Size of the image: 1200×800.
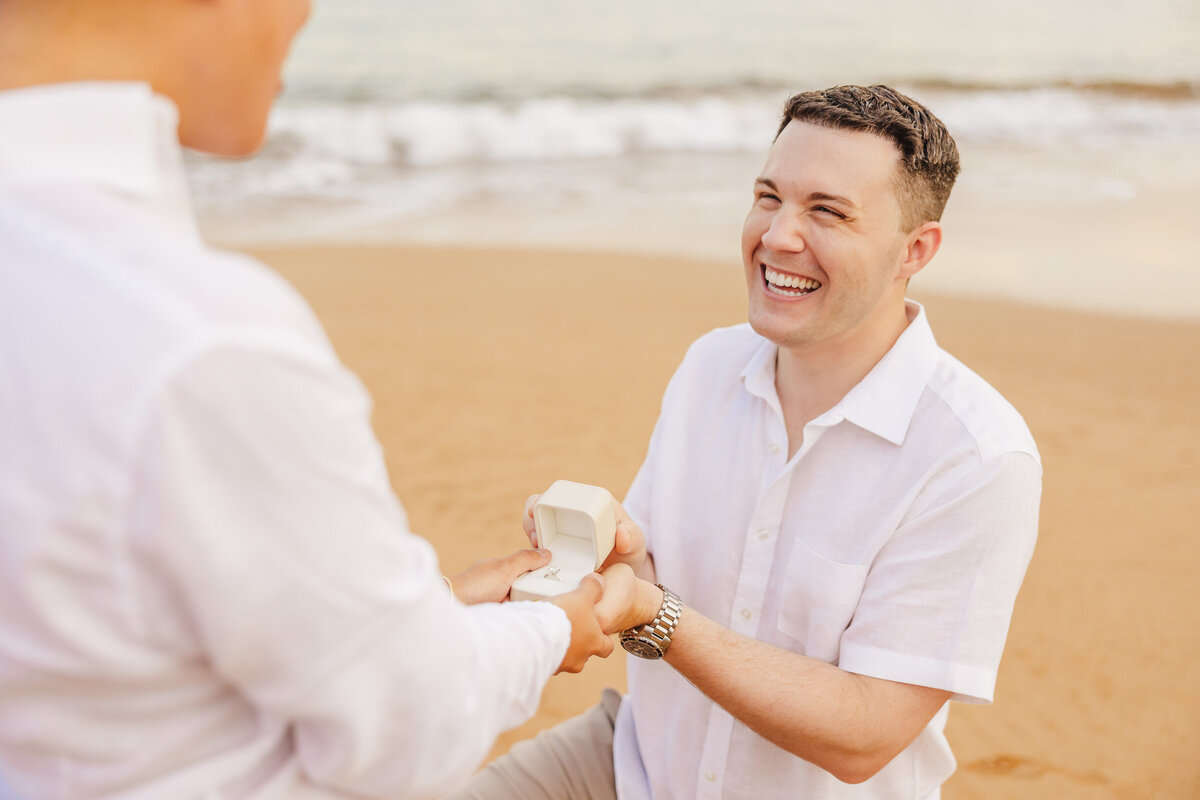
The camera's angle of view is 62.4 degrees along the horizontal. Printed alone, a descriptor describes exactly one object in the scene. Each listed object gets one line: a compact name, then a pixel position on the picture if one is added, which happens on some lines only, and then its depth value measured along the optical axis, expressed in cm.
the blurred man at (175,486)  88
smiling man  206
